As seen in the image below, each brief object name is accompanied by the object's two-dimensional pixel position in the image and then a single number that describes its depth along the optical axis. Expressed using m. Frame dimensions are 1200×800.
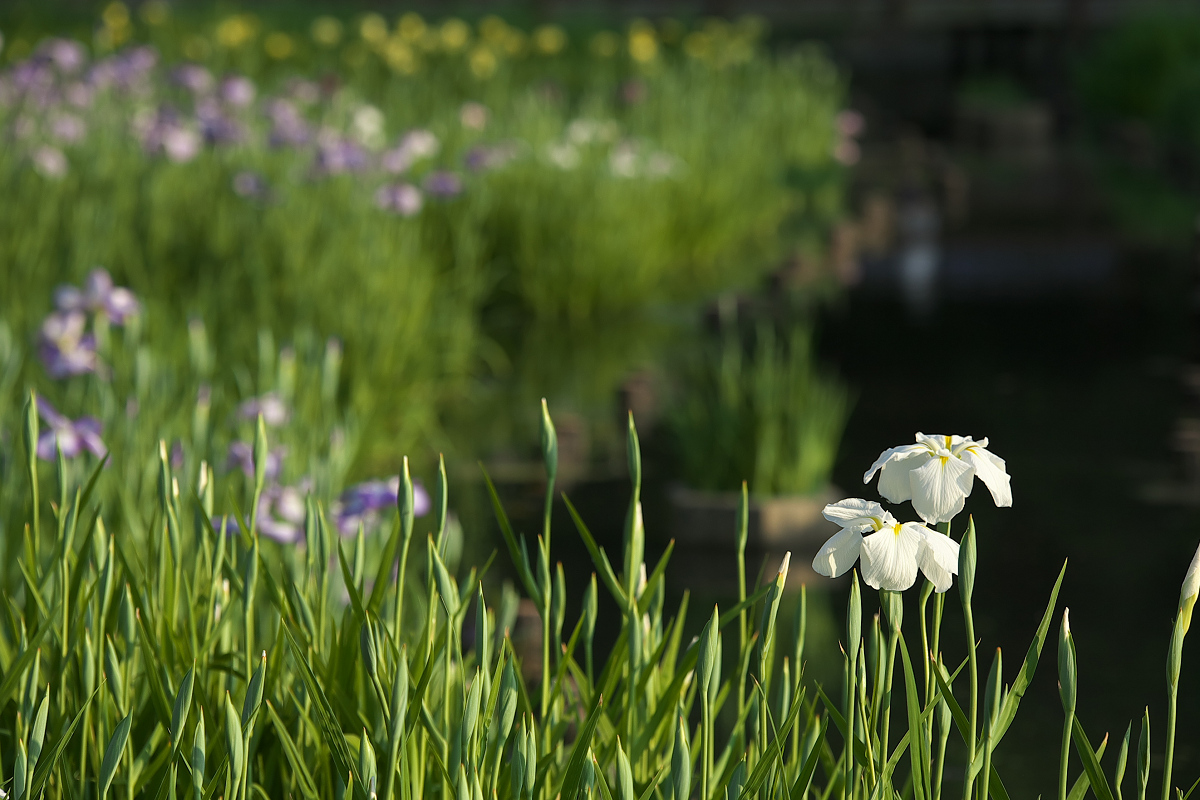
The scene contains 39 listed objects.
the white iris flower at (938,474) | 2.83
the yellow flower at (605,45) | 26.91
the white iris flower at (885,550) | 2.83
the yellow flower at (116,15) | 24.86
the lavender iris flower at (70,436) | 5.51
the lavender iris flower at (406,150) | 12.15
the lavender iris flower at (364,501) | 5.29
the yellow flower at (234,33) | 24.67
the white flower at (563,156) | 16.34
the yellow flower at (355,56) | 25.52
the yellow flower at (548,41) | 26.28
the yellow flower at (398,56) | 21.89
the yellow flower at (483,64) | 22.83
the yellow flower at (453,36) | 24.12
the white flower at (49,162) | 11.66
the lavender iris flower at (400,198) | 11.15
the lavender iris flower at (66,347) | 7.02
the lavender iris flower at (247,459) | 6.00
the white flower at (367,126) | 13.91
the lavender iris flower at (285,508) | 5.57
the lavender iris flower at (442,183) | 11.86
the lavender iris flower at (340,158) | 11.55
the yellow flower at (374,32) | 22.12
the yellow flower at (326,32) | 23.98
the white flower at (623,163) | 16.30
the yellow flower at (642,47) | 24.77
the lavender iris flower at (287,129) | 12.34
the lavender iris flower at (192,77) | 13.89
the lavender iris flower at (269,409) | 6.50
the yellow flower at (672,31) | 29.86
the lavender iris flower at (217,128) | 11.93
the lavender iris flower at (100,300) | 7.49
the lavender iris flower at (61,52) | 13.00
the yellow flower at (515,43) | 26.47
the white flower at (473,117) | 16.84
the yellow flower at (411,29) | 24.13
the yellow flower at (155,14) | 28.41
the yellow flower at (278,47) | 25.84
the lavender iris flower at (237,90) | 13.20
